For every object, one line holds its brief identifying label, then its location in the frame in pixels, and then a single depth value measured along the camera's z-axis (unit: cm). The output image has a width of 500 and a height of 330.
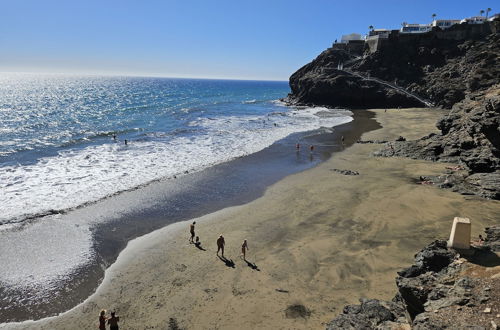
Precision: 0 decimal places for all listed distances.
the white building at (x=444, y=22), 8833
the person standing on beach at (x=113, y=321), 1000
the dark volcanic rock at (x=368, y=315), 845
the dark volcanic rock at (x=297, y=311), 1072
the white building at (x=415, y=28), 8604
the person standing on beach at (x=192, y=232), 1588
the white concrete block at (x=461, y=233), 849
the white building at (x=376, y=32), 9523
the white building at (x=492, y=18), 7346
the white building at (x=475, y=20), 7787
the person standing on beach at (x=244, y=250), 1416
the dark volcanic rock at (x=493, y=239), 875
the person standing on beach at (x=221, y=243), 1457
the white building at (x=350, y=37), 10156
